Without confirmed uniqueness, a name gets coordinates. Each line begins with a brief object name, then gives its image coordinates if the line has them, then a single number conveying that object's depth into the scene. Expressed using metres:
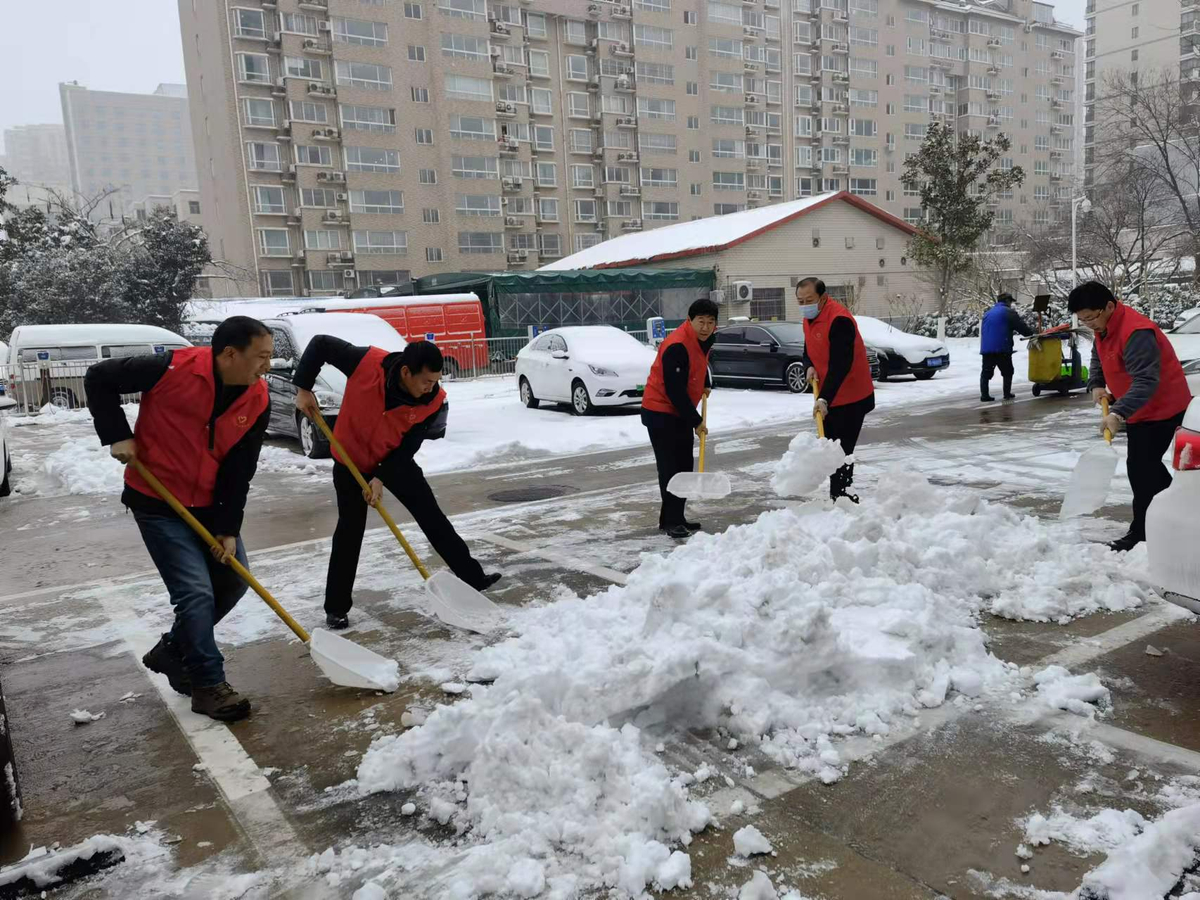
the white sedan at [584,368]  14.06
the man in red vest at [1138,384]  4.99
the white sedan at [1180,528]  3.34
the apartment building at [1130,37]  78.06
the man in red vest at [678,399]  6.27
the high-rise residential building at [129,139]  140.00
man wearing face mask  6.11
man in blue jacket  13.50
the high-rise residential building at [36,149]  163.88
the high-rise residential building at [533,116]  47.31
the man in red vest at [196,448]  3.47
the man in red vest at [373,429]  4.57
